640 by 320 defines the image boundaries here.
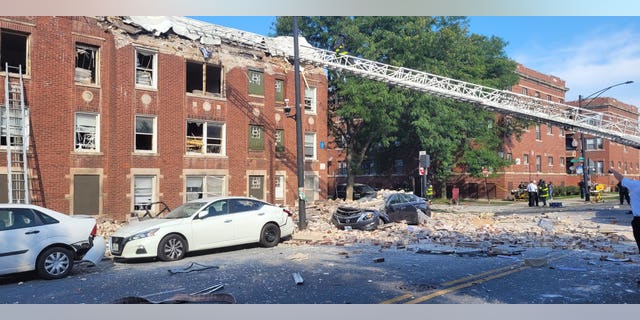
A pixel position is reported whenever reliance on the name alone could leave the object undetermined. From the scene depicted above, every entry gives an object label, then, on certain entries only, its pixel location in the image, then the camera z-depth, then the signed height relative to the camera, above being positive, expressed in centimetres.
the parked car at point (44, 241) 915 -111
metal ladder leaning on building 1745 +172
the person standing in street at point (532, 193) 3038 -90
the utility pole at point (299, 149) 1642 +103
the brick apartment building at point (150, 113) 1842 +294
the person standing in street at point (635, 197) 860 -34
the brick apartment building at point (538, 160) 4356 +184
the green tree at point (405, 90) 2958 +522
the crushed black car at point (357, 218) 1677 -129
